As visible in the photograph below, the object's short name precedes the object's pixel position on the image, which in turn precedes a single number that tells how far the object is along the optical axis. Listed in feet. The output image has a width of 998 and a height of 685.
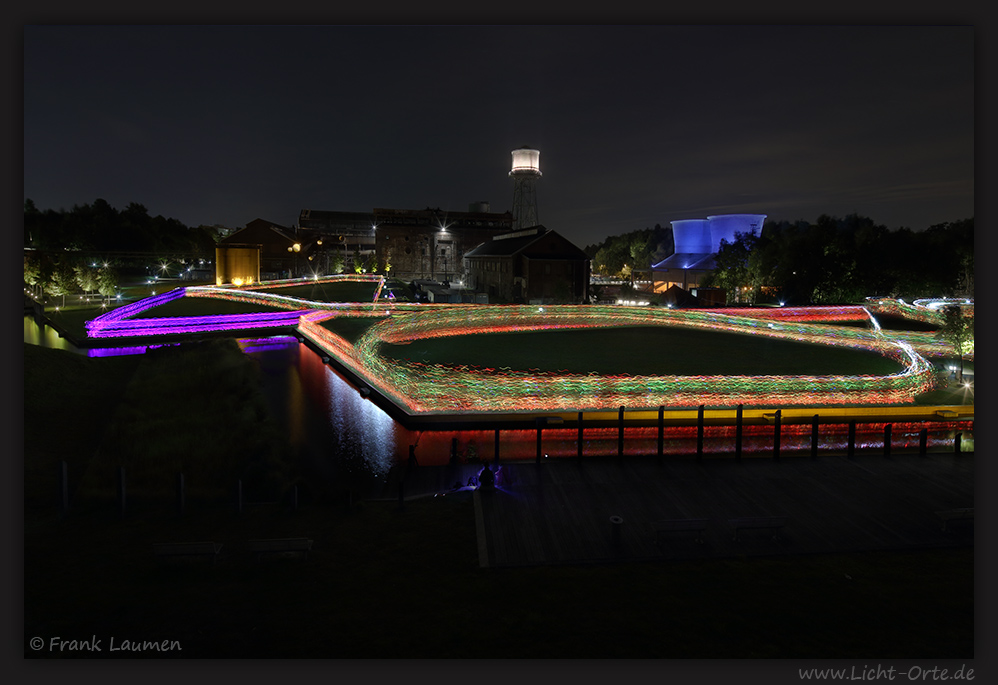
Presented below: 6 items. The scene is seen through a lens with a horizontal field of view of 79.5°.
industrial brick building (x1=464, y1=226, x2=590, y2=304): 161.79
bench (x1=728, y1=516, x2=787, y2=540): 29.60
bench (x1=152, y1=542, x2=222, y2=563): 27.32
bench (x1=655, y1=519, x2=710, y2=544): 29.35
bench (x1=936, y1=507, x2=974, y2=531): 30.81
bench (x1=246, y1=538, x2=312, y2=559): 27.66
